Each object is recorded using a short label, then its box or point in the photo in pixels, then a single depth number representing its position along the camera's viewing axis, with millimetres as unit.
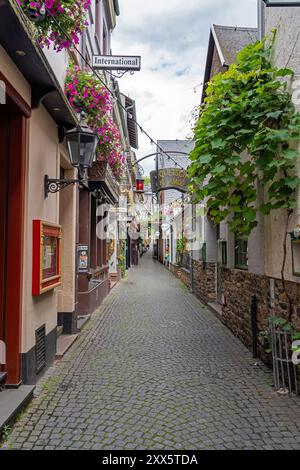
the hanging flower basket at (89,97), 5750
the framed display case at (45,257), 4180
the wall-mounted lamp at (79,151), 4723
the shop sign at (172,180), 10656
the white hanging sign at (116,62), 6254
